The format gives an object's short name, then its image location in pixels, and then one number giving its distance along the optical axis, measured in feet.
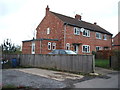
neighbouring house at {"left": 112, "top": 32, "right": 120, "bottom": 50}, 97.09
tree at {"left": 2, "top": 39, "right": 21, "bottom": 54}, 57.53
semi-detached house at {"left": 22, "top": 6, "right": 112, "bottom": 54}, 50.41
